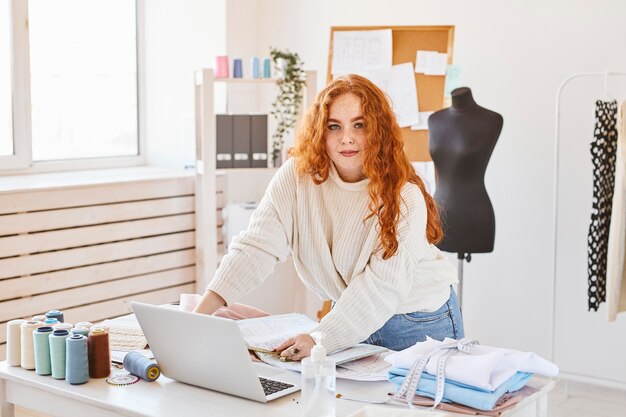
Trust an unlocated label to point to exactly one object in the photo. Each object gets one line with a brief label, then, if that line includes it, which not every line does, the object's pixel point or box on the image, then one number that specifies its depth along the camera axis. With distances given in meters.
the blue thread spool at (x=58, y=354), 2.09
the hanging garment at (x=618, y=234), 3.71
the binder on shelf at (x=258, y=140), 4.56
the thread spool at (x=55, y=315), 2.30
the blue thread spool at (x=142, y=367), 2.07
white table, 1.89
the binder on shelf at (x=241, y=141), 4.54
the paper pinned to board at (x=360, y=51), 4.41
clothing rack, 4.09
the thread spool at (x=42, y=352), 2.12
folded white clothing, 1.88
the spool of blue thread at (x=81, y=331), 2.12
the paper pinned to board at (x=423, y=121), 4.34
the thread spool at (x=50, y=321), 2.22
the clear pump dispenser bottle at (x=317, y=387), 1.80
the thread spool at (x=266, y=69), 4.58
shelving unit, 4.38
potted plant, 4.53
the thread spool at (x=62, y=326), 2.14
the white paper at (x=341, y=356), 2.17
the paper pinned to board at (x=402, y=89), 4.35
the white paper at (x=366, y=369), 2.09
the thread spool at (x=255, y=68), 4.60
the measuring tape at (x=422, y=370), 1.90
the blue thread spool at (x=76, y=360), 2.06
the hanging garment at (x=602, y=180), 3.82
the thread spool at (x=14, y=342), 2.20
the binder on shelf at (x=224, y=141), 4.52
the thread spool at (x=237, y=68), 4.55
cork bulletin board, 4.30
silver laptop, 1.91
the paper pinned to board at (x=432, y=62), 4.29
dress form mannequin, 3.89
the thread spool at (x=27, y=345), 2.16
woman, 2.38
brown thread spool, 2.09
